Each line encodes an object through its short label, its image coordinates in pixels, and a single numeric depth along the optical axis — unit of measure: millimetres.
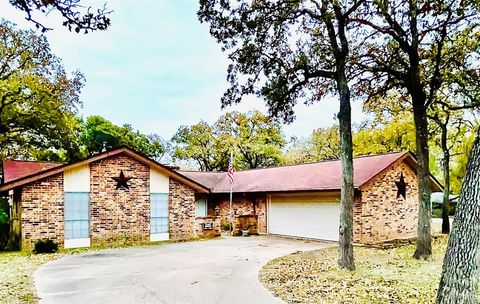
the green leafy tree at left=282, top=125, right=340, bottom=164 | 37875
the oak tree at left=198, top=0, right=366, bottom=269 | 9898
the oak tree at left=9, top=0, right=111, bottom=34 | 4473
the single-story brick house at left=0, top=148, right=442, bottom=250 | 15320
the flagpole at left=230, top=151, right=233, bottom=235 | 20770
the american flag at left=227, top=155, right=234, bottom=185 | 19222
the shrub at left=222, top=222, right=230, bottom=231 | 23245
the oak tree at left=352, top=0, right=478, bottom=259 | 11258
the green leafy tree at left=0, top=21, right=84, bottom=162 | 18656
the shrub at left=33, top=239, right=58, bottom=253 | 14133
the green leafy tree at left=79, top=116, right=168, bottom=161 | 32094
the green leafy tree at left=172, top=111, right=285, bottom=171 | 36375
